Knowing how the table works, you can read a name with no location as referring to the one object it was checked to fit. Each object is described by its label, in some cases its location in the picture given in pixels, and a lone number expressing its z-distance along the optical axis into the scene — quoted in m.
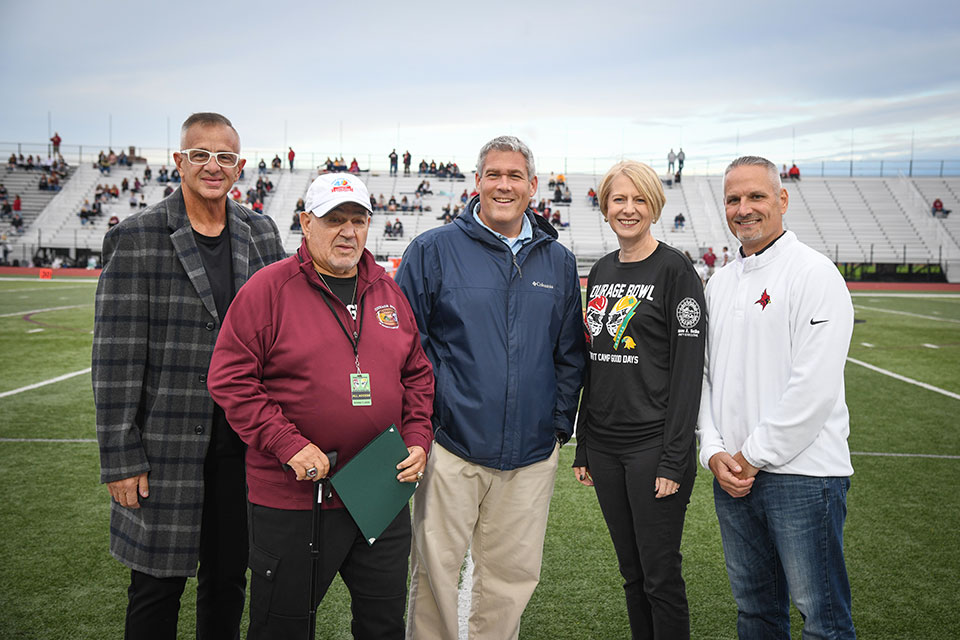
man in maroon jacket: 2.01
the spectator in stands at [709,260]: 25.06
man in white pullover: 2.10
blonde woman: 2.37
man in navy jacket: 2.52
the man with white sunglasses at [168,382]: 2.25
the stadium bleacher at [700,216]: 33.31
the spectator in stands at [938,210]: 36.83
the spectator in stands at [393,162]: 42.97
